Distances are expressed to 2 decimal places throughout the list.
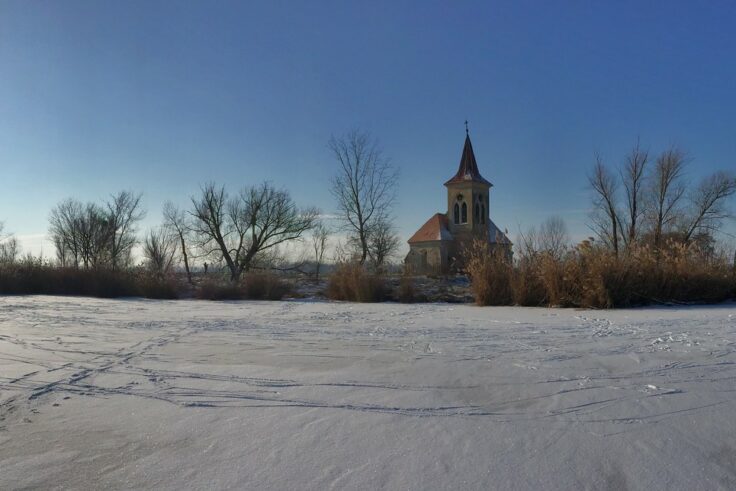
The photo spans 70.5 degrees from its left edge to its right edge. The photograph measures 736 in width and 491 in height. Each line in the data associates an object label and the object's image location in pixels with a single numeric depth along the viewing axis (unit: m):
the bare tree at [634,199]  33.35
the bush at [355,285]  15.26
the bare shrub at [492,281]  12.95
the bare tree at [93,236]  44.33
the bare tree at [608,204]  34.22
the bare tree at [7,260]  20.08
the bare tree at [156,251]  45.89
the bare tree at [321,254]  35.19
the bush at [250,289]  16.84
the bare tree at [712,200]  35.03
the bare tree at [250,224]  36.31
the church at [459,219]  49.22
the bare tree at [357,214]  33.41
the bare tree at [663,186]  33.22
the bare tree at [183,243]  38.22
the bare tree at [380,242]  34.19
